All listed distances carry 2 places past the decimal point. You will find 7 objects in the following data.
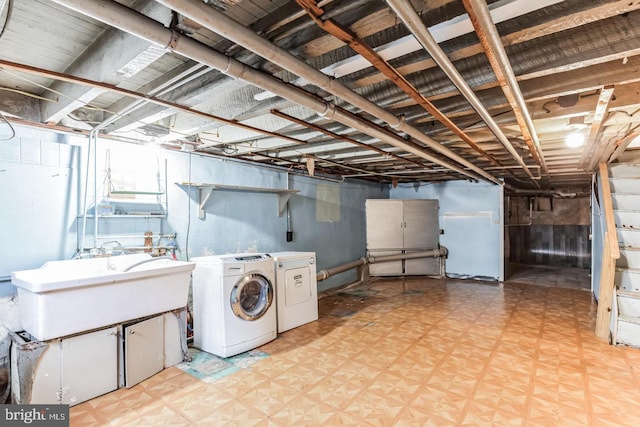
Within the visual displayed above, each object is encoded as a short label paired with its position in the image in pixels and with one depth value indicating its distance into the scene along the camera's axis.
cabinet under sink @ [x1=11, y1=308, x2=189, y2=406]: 2.10
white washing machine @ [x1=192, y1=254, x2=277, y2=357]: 3.01
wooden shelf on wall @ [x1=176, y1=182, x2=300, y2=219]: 3.56
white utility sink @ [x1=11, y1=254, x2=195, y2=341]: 2.07
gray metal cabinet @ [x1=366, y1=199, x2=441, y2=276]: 6.53
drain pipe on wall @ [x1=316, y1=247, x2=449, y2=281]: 5.94
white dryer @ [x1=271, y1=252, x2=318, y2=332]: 3.62
